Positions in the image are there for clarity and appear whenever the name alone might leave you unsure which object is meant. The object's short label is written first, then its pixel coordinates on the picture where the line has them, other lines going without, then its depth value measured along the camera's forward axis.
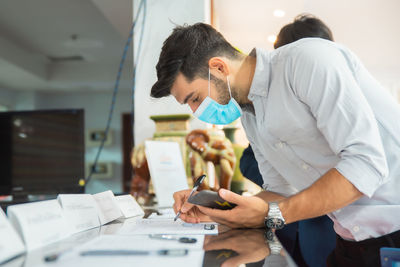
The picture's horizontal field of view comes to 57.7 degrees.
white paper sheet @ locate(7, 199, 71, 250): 0.59
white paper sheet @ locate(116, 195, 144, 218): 1.06
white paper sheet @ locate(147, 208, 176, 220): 1.08
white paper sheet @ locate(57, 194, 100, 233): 0.75
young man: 0.78
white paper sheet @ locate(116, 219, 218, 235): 0.77
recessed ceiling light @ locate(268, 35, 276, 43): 4.51
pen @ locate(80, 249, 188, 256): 0.52
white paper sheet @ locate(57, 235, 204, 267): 0.48
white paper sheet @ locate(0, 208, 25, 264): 0.52
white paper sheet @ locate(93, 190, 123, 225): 0.95
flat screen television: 1.91
